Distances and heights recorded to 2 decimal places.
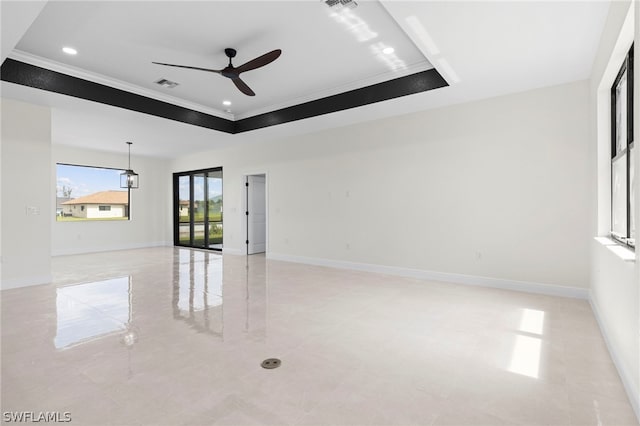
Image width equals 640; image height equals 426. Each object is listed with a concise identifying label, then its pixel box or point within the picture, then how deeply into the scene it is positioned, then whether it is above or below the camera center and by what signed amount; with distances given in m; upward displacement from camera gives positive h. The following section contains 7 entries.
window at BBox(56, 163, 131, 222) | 8.23 +0.51
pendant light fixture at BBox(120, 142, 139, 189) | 7.93 +0.86
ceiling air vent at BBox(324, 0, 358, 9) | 2.92 +1.94
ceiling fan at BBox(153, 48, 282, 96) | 3.24 +1.59
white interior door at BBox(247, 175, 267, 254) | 8.37 -0.04
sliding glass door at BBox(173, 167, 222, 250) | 9.32 +0.14
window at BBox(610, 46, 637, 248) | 2.56 +0.50
